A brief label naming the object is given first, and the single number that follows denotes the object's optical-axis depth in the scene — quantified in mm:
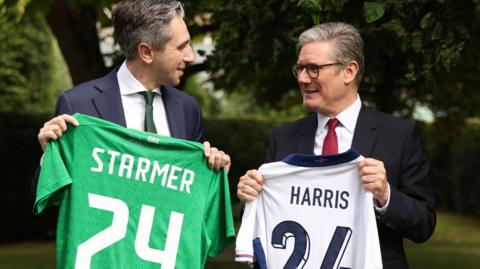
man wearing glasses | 4492
